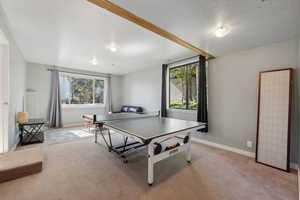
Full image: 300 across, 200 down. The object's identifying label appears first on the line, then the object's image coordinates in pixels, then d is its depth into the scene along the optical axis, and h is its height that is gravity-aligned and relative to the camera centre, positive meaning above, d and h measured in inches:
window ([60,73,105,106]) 219.0 +14.0
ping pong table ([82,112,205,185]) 67.1 -19.0
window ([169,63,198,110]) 159.6 +16.0
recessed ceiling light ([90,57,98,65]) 159.9 +48.8
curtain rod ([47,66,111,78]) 200.5 +44.8
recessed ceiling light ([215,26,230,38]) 81.1 +44.6
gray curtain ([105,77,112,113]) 257.0 -2.9
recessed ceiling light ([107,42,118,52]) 118.6 +48.8
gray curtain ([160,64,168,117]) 177.2 +11.5
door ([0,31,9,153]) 94.3 +1.0
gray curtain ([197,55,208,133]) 135.5 +7.2
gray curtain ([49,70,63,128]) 196.9 -11.2
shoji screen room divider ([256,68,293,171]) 89.6 -13.6
